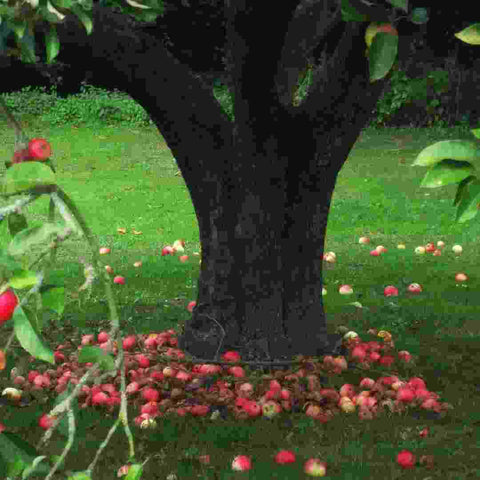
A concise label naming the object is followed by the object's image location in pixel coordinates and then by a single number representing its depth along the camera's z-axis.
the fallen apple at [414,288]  6.78
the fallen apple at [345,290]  6.71
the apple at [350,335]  5.35
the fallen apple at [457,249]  8.18
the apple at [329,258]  7.93
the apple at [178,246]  8.49
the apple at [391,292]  6.68
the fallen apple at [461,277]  7.05
